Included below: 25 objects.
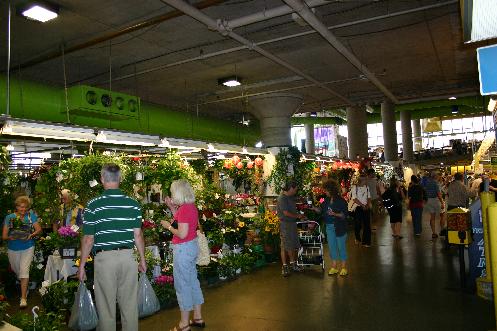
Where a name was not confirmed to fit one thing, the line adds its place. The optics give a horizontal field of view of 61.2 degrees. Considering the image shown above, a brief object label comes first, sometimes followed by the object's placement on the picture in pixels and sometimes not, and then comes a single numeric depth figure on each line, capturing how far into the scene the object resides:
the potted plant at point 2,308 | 3.80
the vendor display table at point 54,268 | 6.35
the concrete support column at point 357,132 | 16.95
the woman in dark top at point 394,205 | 10.16
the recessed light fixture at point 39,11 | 5.30
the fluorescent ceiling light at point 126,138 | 5.71
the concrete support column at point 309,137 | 27.64
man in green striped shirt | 3.55
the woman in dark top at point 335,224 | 6.69
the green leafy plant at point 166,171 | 6.12
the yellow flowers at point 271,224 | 8.51
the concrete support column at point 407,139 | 25.09
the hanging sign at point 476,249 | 5.51
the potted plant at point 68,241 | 5.70
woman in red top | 4.38
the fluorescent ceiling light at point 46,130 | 4.50
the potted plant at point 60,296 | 5.15
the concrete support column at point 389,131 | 18.76
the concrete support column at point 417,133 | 37.03
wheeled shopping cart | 7.51
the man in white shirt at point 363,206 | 9.54
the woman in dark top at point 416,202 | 10.48
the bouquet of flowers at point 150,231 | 5.93
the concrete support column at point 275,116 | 12.21
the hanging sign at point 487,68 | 3.23
